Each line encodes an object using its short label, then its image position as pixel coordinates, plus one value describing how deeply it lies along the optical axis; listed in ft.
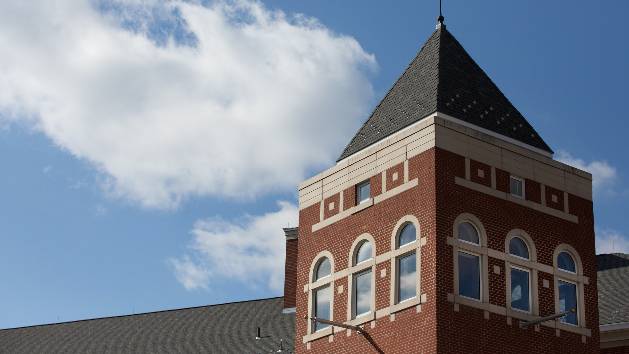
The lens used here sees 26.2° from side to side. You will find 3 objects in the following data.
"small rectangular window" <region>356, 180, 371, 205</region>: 117.61
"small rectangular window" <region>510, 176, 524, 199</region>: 115.55
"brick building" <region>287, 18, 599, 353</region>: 108.68
